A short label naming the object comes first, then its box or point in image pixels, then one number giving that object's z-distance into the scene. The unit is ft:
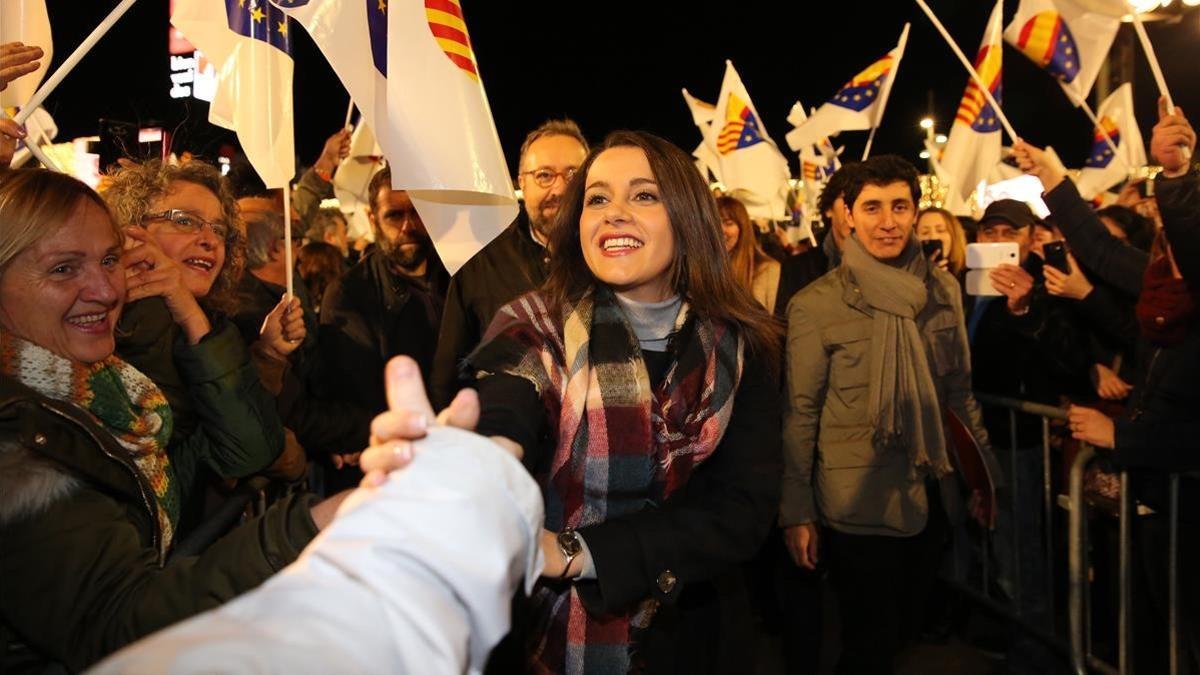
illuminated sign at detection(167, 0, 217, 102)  18.33
